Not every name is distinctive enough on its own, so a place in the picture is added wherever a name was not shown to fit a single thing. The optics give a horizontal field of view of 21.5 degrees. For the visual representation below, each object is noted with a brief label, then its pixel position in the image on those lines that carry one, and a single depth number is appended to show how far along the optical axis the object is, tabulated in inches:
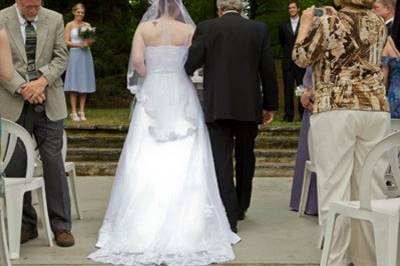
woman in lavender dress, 364.7
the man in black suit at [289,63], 620.1
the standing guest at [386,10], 319.7
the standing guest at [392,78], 291.6
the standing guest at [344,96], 253.8
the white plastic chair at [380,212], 228.8
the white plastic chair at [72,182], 357.3
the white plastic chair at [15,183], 283.8
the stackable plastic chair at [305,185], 352.9
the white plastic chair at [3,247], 230.1
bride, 286.8
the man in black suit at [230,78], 320.4
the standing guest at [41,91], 289.9
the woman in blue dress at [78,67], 605.4
